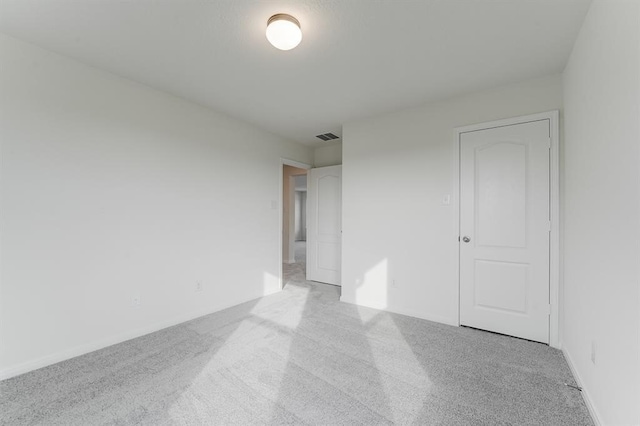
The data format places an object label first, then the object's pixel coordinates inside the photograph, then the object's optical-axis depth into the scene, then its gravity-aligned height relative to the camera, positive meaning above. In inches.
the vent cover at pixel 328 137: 164.5 +49.6
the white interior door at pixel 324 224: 174.7 -6.2
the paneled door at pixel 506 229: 97.3 -4.8
